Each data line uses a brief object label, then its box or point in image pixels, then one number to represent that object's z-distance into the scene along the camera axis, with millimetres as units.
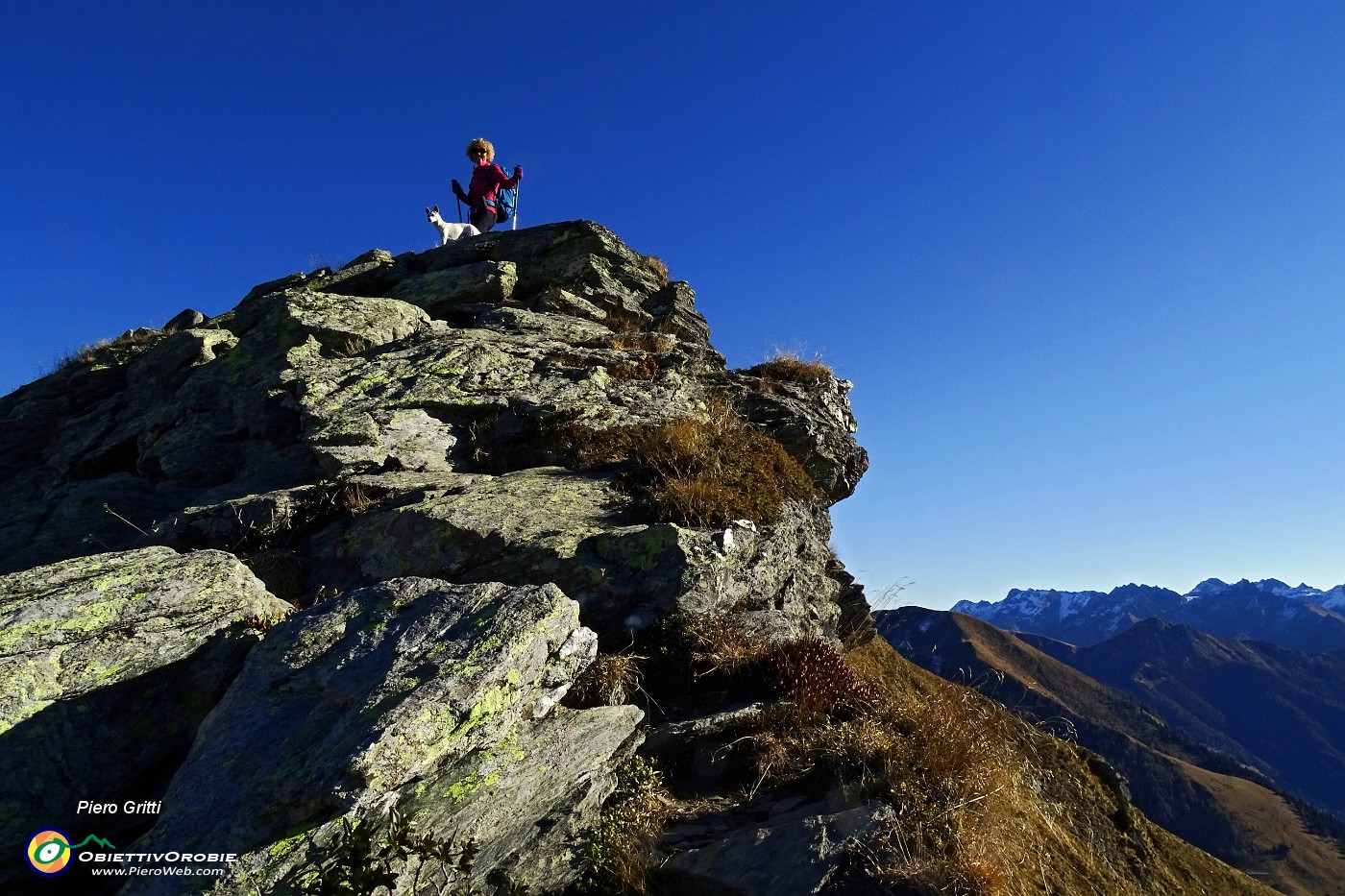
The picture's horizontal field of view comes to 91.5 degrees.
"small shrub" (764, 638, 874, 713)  7840
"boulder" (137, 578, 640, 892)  4848
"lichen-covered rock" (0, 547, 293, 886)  5824
